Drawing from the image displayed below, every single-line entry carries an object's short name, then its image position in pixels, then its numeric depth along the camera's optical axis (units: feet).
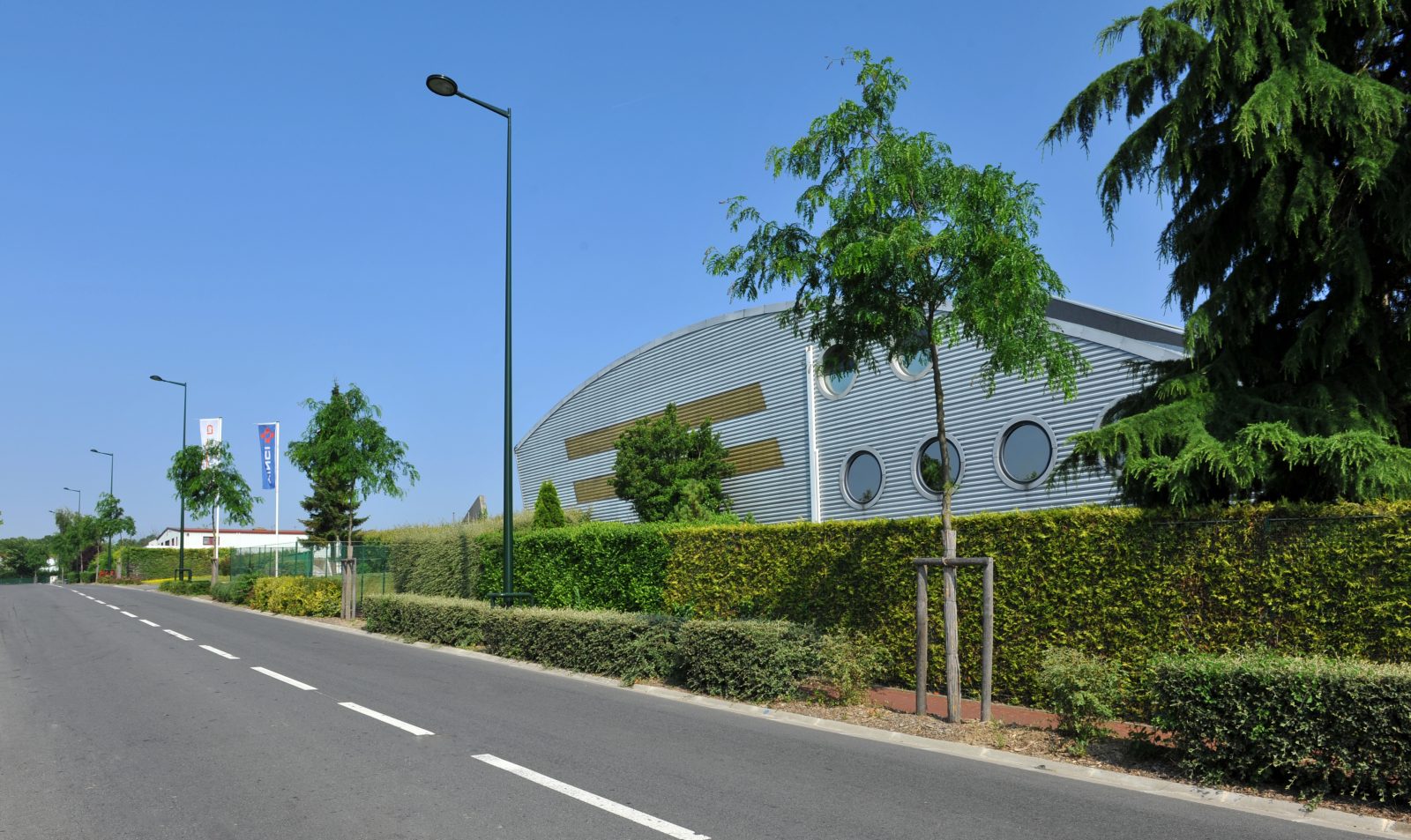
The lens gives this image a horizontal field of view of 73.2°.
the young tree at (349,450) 83.35
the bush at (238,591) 110.73
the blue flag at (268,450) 138.62
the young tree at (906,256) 30.48
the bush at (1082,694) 26.02
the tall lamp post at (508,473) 55.62
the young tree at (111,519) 228.63
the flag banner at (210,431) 135.16
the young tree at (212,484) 132.05
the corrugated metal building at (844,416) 68.54
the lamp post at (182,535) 134.82
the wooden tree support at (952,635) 30.04
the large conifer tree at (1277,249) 29.71
